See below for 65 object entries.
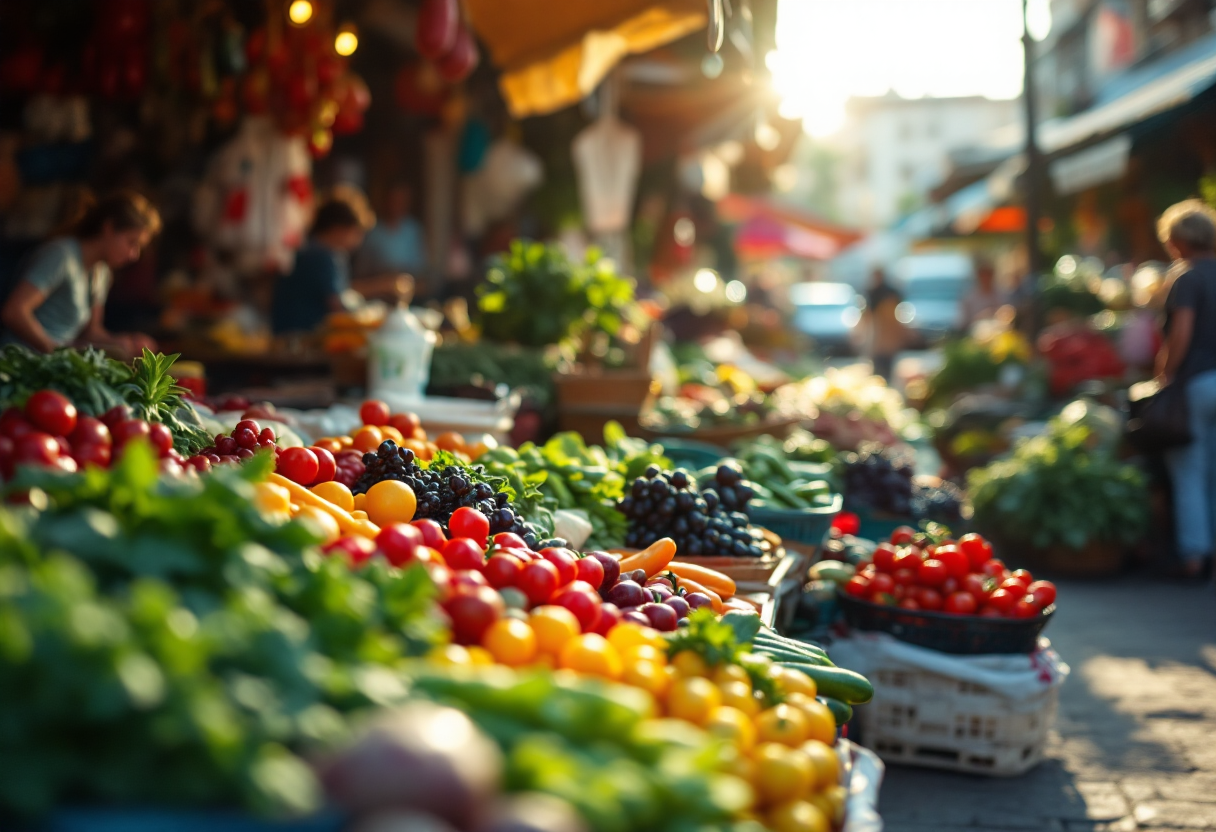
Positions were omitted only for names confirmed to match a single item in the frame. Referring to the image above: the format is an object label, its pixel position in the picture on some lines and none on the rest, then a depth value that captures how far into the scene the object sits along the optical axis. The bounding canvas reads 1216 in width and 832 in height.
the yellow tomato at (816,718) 2.21
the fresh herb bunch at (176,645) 1.26
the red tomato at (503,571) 2.39
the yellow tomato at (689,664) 2.16
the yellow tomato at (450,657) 1.72
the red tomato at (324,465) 3.07
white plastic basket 3.95
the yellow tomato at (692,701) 1.93
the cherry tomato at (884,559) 4.37
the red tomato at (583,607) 2.32
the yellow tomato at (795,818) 1.88
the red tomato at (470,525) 2.75
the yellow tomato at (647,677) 2.00
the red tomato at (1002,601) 4.06
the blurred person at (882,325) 17.31
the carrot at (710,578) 3.47
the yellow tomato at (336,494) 2.83
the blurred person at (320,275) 6.94
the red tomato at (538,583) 2.38
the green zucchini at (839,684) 2.83
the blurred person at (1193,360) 6.88
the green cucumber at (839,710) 2.79
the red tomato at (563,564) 2.58
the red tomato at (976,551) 4.37
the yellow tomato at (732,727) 1.89
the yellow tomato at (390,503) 2.90
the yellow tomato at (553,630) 2.05
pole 11.07
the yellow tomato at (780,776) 1.89
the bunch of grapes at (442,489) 3.04
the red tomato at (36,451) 2.04
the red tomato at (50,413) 2.18
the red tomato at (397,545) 2.22
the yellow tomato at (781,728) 2.07
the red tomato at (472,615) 2.00
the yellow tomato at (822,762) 2.06
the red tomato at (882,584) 4.27
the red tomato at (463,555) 2.41
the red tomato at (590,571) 2.73
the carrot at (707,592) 3.02
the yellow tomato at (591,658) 1.96
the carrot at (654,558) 3.34
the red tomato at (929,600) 4.12
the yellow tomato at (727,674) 2.17
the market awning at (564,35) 6.41
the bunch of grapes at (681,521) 3.83
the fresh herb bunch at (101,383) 2.41
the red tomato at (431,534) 2.48
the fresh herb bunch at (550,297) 6.55
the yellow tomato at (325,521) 2.28
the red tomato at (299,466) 2.94
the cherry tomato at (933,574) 4.19
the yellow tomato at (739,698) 2.11
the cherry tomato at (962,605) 4.05
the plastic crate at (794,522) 4.50
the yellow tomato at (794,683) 2.35
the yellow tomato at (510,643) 1.93
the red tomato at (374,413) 4.23
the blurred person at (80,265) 4.96
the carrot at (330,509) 2.58
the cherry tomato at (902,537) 4.73
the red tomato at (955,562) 4.22
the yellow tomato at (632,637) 2.23
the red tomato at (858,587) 4.32
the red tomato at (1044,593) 4.10
